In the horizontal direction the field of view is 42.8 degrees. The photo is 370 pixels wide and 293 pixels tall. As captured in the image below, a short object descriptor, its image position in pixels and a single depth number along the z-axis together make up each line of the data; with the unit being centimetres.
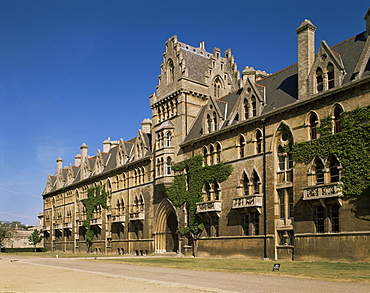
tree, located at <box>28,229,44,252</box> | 10347
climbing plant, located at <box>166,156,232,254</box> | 4325
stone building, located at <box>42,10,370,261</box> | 3119
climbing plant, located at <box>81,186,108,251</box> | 6819
